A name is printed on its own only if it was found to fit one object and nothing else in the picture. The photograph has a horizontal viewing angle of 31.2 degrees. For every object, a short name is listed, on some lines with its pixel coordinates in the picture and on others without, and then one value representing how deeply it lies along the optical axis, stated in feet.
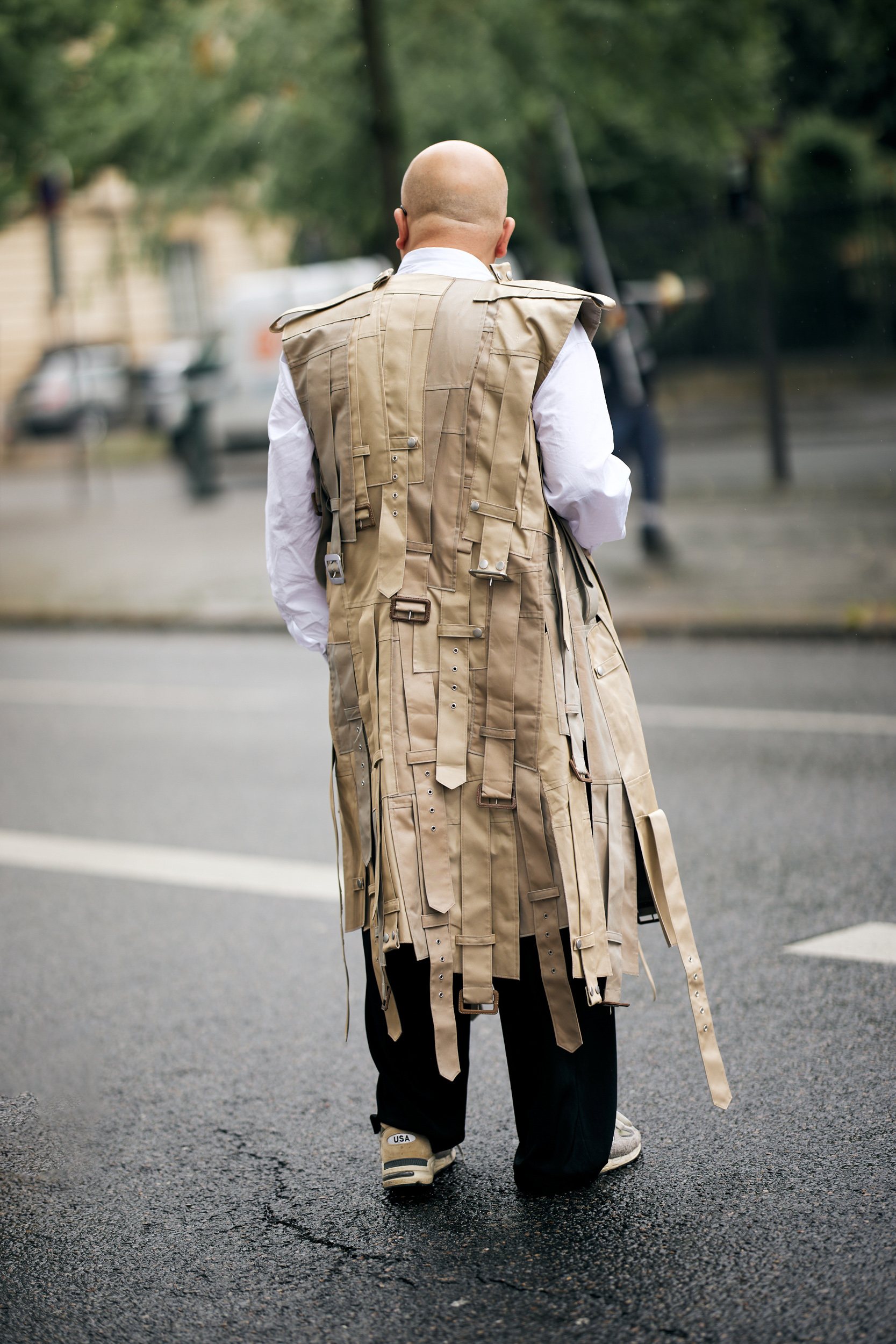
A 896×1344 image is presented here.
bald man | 9.39
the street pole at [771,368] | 45.27
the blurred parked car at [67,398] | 100.89
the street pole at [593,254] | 37.60
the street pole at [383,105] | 40.06
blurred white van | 67.46
